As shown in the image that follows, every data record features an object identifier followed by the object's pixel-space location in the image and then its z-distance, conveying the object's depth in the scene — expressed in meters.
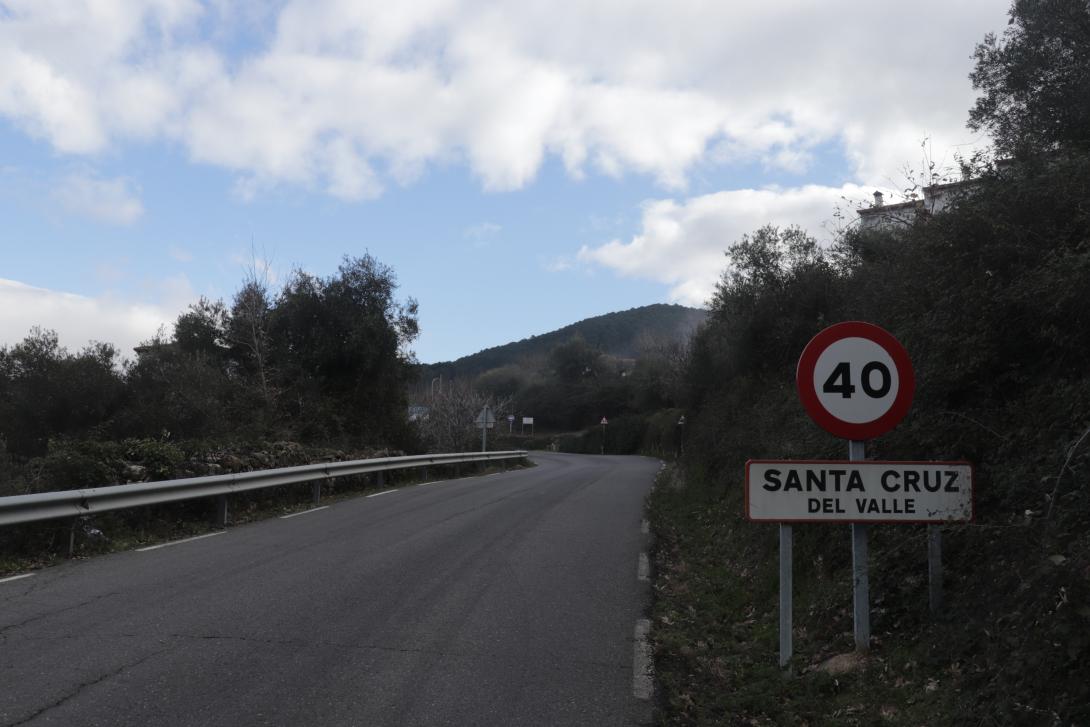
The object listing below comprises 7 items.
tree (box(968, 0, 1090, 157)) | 10.59
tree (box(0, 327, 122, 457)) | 24.64
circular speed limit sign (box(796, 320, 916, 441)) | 5.00
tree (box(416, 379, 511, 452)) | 41.16
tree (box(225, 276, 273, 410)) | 26.67
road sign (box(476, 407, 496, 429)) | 33.53
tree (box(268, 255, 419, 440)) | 26.75
